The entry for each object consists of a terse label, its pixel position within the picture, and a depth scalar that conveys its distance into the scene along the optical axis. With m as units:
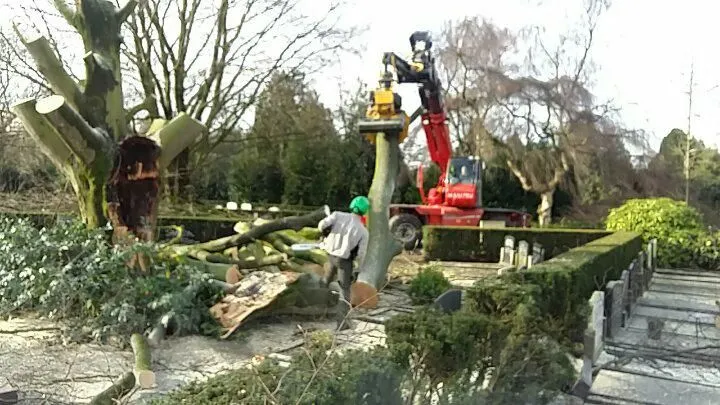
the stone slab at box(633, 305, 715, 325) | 9.32
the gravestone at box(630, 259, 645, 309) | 10.17
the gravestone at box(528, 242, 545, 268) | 13.03
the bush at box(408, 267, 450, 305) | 9.25
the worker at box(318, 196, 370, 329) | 7.85
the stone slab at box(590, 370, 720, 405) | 5.50
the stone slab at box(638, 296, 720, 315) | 10.17
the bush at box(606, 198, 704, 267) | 16.92
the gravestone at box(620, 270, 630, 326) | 8.77
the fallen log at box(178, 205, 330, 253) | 9.45
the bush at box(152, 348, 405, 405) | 2.38
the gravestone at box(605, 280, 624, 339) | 7.69
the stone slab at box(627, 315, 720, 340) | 8.32
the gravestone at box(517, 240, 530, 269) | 13.14
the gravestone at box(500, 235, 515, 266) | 14.33
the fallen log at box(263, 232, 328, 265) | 9.91
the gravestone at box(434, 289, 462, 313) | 4.55
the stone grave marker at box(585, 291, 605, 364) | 5.93
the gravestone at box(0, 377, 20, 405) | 4.02
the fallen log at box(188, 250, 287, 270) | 8.85
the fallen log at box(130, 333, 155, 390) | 4.82
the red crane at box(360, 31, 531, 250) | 16.73
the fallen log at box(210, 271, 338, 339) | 7.14
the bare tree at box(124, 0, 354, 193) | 21.08
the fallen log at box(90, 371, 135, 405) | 3.54
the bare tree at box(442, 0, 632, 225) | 25.20
